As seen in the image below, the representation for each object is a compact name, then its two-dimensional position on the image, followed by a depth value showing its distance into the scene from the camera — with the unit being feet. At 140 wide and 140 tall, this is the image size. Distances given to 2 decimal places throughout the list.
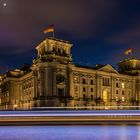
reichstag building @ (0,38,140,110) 330.54
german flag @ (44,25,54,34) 295.07
